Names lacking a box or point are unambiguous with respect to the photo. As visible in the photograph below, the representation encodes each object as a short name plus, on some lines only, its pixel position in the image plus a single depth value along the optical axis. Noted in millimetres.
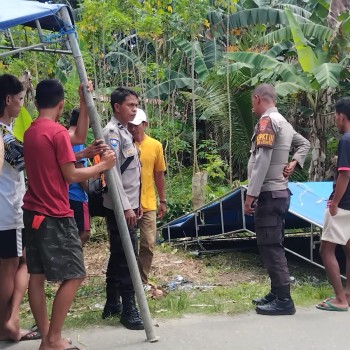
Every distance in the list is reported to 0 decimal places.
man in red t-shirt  3846
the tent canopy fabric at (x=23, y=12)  3630
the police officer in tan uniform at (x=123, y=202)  4688
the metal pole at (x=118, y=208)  4039
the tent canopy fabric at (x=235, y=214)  6594
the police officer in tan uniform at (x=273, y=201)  5090
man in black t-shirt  5266
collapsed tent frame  7012
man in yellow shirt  5848
